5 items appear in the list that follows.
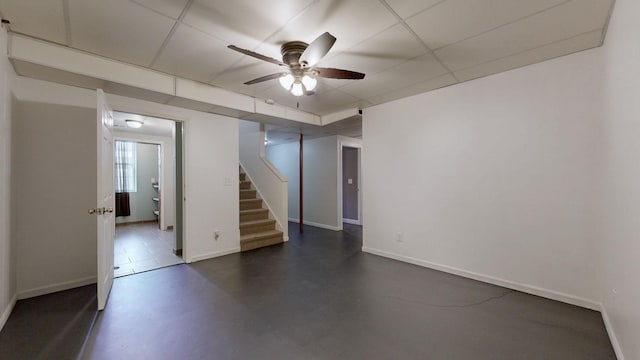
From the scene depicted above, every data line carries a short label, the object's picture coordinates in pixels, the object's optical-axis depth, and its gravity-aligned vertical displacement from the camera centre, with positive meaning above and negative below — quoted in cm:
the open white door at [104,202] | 230 -19
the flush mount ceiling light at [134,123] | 451 +107
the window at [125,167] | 652 +39
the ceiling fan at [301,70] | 194 +96
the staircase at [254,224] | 440 -82
